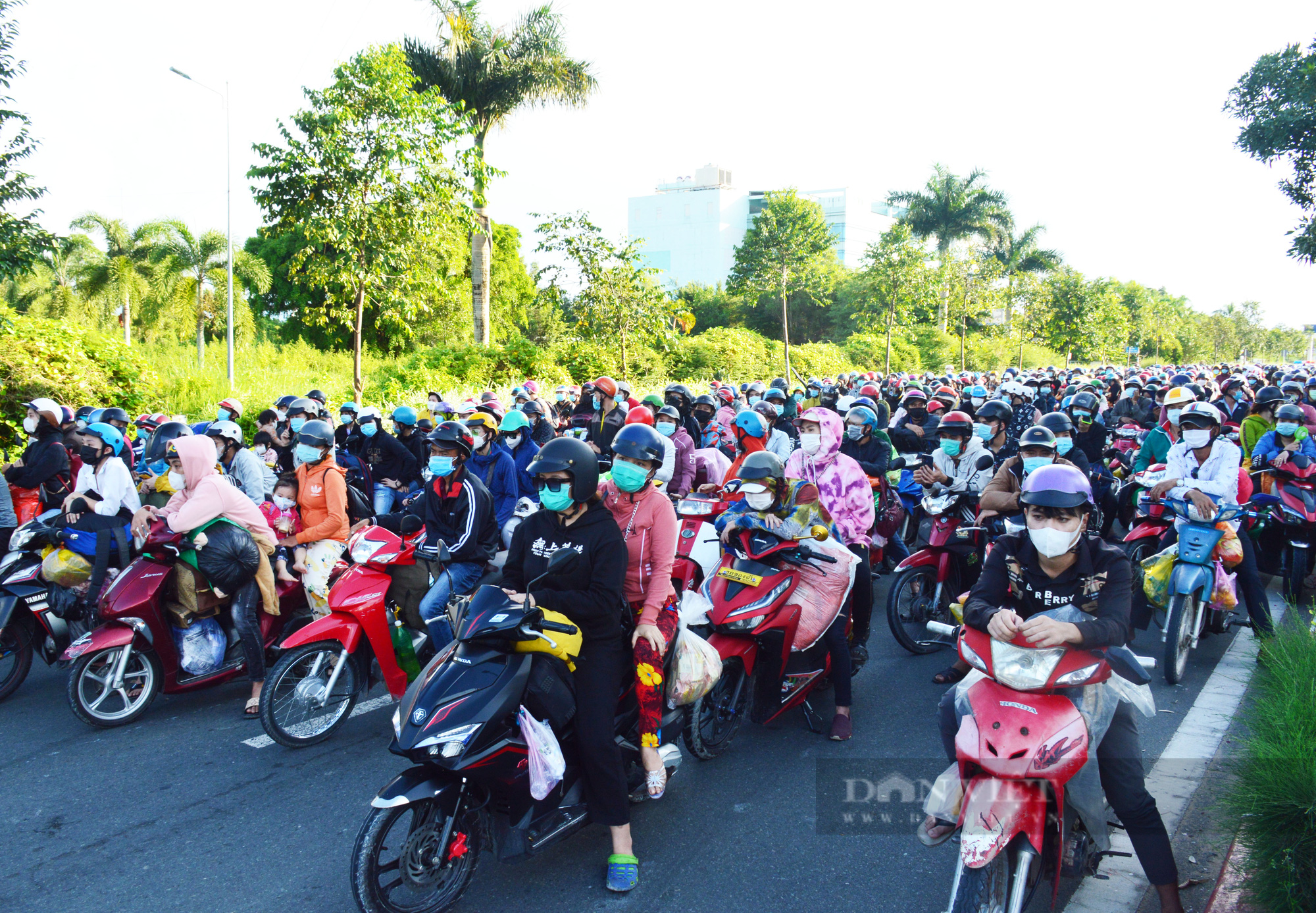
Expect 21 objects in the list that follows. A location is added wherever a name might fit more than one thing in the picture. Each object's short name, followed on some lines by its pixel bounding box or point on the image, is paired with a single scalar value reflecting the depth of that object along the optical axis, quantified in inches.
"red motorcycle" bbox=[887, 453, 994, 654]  251.6
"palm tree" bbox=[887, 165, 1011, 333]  2073.1
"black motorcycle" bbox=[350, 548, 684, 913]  125.7
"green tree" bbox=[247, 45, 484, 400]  591.8
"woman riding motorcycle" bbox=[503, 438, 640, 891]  143.5
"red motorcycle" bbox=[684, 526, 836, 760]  185.6
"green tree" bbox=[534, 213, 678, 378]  939.3
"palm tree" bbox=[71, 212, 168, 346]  1391.5
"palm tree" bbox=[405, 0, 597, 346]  961.5
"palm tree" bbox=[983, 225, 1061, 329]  2140.7
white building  3850.9
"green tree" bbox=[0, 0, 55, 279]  451.5
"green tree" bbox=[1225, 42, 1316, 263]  595.2
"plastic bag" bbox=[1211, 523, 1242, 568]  235.8
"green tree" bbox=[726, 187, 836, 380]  1492.4
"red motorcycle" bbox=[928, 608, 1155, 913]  111.0
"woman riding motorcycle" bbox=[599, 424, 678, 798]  153.9
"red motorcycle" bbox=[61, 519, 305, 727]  206.7
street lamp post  806.6
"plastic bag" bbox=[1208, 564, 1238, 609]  236.8
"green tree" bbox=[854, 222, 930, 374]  1509.6
